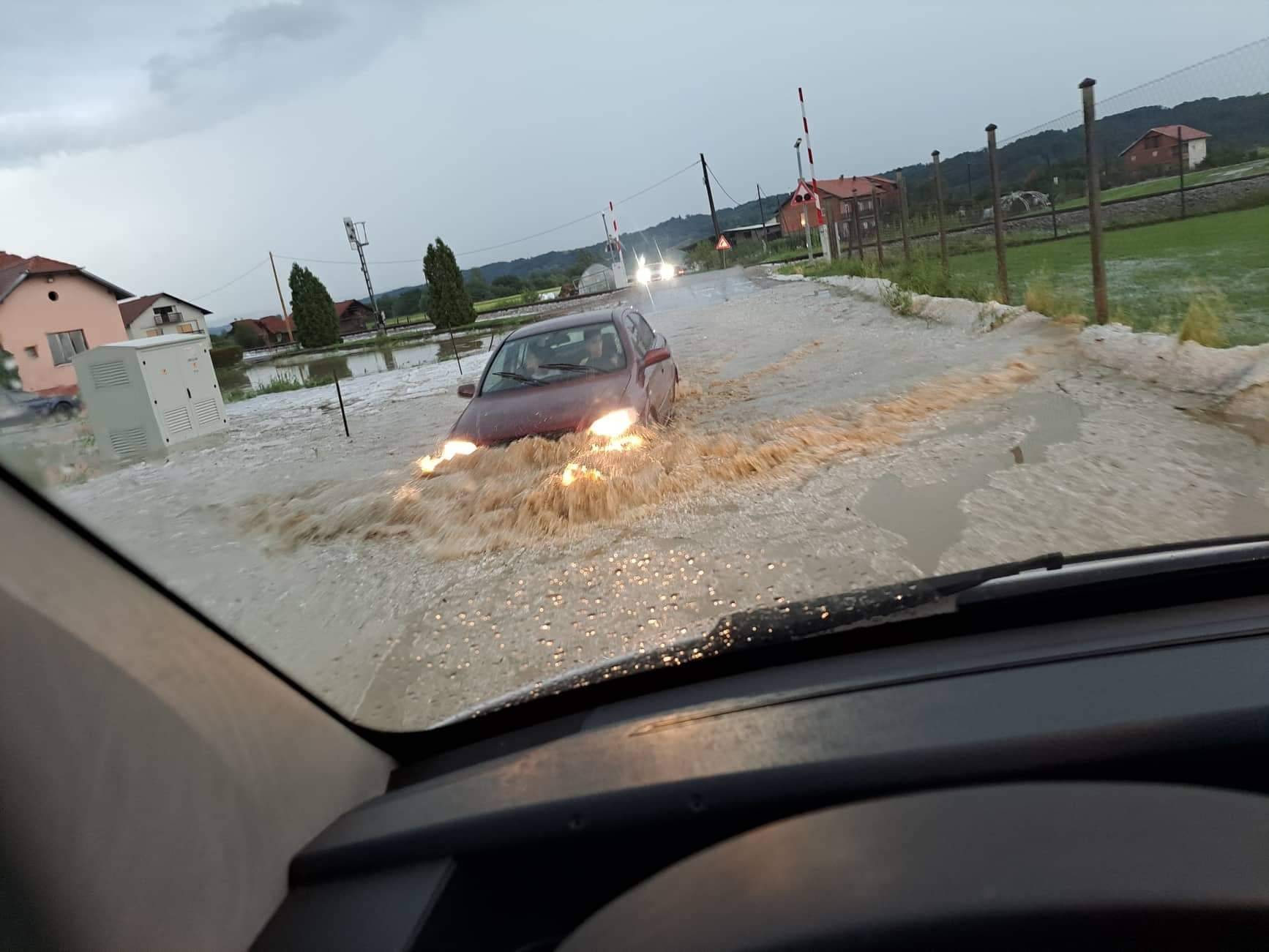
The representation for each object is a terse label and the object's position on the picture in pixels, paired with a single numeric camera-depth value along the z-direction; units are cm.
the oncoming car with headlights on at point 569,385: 739
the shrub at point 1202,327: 777
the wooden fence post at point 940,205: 1549
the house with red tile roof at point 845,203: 2450
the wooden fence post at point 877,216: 2417
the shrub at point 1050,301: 1034
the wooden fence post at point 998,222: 1226
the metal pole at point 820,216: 2058
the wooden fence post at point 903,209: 1886
